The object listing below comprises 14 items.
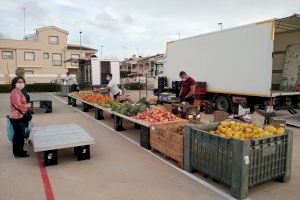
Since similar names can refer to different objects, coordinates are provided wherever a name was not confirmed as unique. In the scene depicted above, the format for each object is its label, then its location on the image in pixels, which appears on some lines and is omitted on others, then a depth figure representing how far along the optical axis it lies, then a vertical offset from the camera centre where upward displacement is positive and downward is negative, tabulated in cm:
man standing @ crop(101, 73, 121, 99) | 1323 -65
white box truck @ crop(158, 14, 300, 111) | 1139 +53
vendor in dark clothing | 1011 -49
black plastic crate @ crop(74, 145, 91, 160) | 657 -170
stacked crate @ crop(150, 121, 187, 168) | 598 -137
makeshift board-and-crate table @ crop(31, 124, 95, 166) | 614 -141
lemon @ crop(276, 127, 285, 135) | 512 -94
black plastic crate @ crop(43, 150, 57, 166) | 620 -171
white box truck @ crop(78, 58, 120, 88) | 2258 +30
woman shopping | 647 -76
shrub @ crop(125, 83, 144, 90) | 3775 -146
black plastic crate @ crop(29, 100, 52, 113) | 1492 -160
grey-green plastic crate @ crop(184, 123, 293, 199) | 447 -133
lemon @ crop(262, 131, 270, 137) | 498 -96
